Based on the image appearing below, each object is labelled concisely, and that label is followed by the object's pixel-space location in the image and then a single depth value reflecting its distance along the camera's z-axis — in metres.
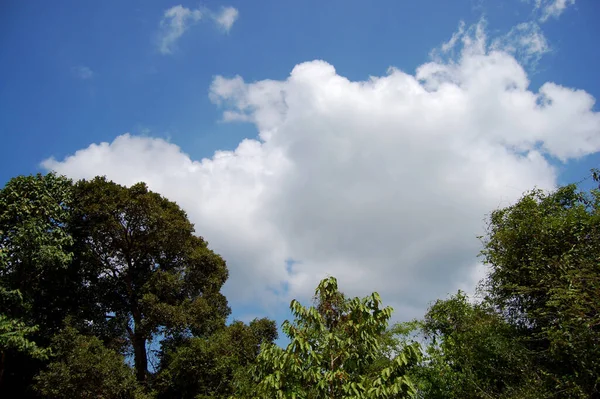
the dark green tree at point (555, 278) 11.81
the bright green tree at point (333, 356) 8.36
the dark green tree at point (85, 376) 18.17
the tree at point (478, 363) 14.87
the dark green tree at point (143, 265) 21.48
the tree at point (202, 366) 19.83
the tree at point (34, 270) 19.47
